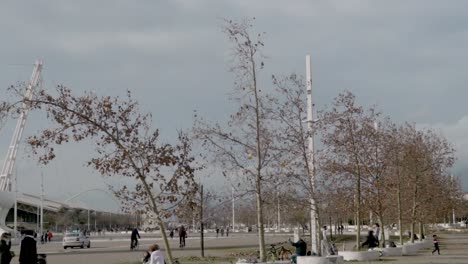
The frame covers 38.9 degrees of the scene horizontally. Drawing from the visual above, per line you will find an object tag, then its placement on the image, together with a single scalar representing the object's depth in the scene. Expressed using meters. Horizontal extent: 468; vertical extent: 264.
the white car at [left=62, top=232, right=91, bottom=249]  49.00
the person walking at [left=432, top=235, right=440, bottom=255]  32.22
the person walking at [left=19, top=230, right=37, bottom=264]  16.23
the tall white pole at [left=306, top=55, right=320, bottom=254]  22.50
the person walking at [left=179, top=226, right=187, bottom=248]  41.17
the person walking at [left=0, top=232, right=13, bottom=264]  17.22
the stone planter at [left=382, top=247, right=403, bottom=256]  29.49
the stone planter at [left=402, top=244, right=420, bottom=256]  32.66
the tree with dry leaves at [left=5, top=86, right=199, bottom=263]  15.18
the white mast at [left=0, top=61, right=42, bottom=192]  124.64
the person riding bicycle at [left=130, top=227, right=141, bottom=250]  38.58
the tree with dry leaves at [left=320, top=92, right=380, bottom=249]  27.55
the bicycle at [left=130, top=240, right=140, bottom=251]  40.06
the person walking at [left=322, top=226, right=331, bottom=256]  24.66
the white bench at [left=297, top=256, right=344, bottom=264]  20.58
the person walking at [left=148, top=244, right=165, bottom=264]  14.95
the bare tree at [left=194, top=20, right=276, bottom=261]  18.51
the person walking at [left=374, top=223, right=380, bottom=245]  36.14
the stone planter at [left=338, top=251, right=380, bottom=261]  26.09
